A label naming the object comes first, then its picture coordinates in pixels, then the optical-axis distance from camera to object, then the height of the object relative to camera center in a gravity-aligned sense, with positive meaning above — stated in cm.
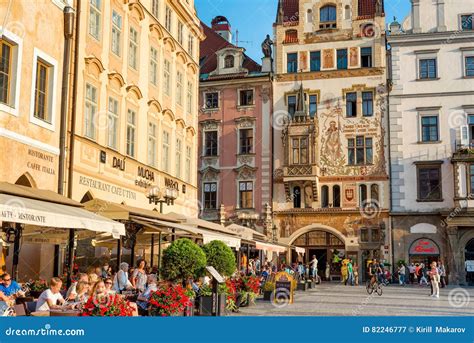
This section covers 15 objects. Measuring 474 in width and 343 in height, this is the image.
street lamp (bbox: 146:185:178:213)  2092 +211
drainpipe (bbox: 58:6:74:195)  1833 +501
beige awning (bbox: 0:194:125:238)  1086 +77
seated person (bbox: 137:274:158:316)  1275 -85
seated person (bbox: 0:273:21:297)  1255 -62
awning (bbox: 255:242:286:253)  2531 +50
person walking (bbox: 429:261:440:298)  2677 -90
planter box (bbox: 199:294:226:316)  1467 -112
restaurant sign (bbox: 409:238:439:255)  3888 +78
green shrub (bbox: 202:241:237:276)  1811 +2
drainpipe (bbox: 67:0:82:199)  1856 +450
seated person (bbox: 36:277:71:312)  1105 -76
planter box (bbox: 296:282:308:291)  3064 -134
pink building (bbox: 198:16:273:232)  4253 +812
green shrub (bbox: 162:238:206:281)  1544 -8
